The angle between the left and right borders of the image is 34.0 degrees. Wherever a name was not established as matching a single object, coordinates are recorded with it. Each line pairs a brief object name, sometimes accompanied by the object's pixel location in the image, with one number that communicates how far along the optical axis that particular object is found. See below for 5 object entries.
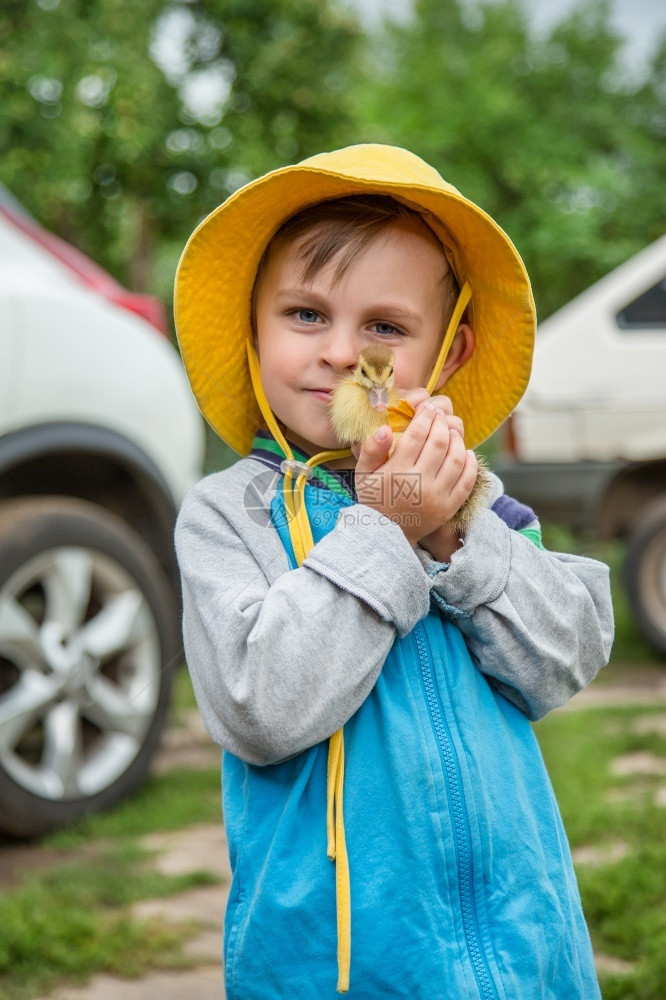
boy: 1.31
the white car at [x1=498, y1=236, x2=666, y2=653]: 6.02
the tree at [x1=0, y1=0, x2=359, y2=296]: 8.96
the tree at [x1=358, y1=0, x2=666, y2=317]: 18.88
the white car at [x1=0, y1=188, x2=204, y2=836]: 3.10
